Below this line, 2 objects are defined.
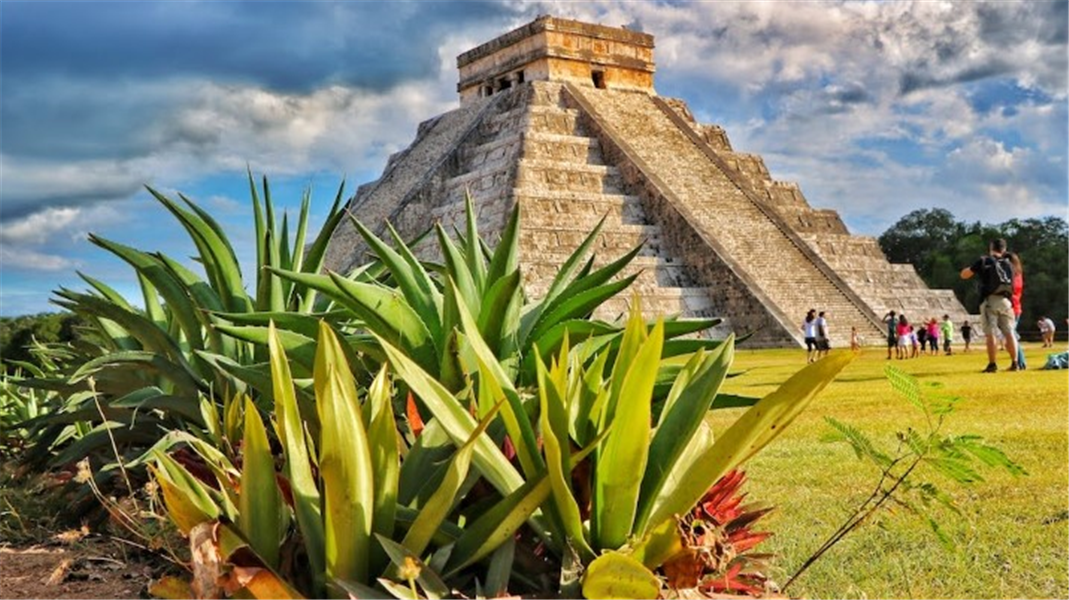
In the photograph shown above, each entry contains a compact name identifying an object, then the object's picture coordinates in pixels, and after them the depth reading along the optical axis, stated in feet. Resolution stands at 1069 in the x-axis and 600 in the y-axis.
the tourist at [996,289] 35.01
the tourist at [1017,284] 36.24
